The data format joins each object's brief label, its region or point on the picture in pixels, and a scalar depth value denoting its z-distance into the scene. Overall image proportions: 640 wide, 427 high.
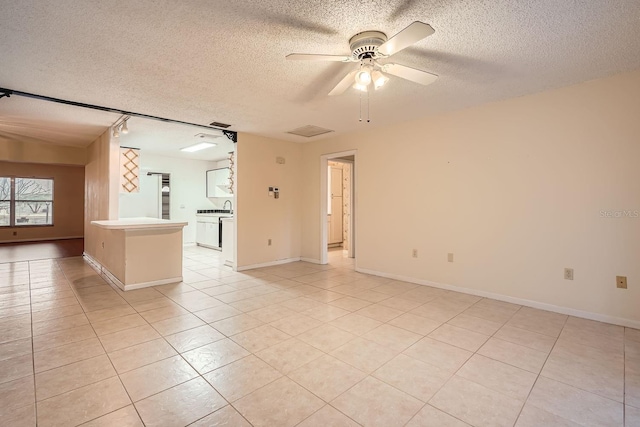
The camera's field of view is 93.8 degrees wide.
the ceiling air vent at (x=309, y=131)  4.81
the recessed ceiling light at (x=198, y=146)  6.16
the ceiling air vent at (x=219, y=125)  4.58
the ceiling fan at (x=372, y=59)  1.98
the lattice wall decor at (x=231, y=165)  5.98
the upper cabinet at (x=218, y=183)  7.72
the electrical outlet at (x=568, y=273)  3.06
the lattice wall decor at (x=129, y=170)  5.83
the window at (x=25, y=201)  8.48
